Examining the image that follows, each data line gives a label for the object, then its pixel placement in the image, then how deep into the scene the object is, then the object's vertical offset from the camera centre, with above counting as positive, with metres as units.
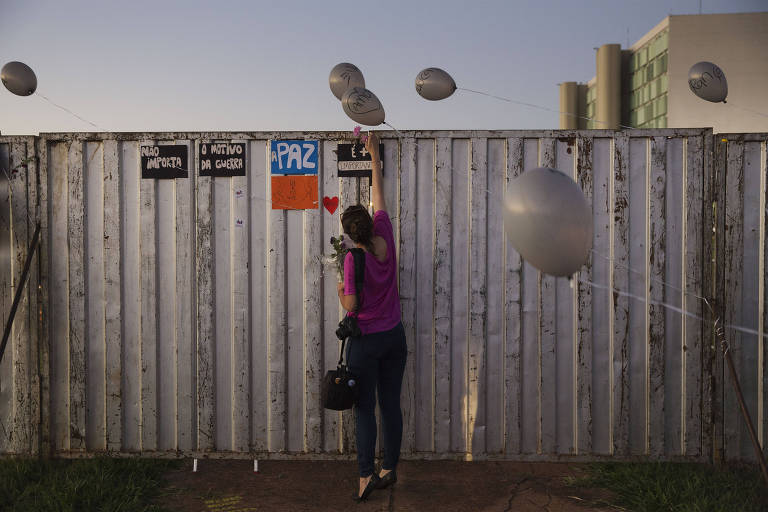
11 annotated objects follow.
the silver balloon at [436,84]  4.60 +1.35
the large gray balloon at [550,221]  2.65 +0.10
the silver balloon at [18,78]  4.43 +1.37
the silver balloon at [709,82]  4.75 +1.40
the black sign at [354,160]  4.01 +0.61
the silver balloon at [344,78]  4.41 +1.35
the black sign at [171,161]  4.09 +0.62
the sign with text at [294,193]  4.04 +0.38
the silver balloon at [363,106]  3.81 +0.96
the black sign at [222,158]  4.07 +0.64
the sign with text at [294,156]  4.04 +0.65
